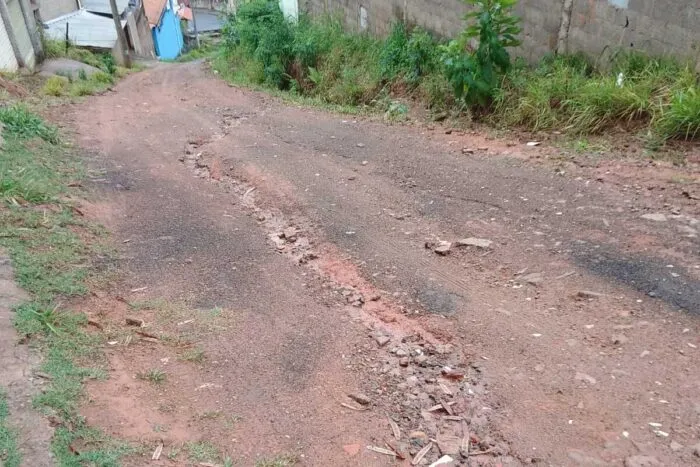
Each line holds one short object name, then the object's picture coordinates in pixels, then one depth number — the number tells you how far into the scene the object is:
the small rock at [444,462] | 2.61
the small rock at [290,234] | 4.85
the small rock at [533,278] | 3.83
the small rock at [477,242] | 4.33
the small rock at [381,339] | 3.42
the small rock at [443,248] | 4.31
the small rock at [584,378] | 2.93
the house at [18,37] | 12.59
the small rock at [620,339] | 3.16
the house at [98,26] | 18.81
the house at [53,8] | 18.28
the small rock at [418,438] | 2.74
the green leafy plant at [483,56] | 6.64
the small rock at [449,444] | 2.67
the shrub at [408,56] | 9.01
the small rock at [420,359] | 3.26
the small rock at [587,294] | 3.57
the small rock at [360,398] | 2.96
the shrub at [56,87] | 11.02
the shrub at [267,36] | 12.32
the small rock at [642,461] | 2.45
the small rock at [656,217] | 4.30
